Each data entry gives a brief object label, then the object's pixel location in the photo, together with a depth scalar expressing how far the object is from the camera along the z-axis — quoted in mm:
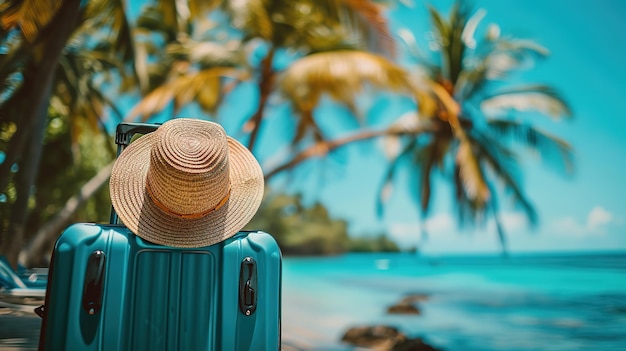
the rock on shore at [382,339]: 6891
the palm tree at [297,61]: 8070
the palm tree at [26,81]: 4746
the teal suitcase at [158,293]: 1543
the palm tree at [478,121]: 10175
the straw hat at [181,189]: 1716
